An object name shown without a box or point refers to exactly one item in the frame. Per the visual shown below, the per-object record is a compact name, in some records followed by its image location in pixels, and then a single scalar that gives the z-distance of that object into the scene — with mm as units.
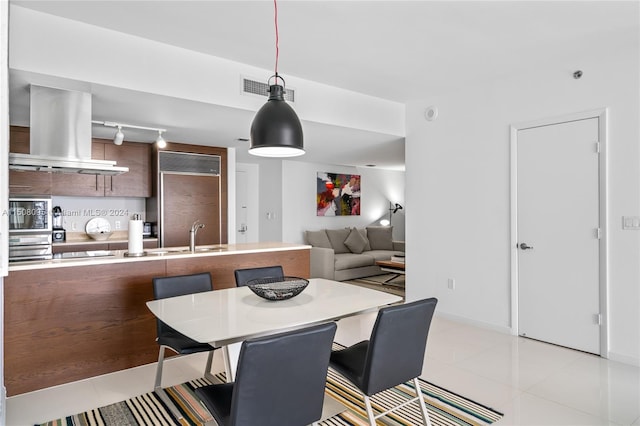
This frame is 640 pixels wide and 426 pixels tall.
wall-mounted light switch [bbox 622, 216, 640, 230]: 3102
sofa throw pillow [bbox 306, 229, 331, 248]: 7059
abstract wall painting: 7691
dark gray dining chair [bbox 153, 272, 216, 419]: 2381
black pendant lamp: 2129
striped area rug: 2277
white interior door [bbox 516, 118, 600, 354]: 3359
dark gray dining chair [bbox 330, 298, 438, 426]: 1796
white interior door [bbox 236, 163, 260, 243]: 6922
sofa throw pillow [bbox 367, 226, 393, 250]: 7844
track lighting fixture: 3889
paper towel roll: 3211
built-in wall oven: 3910
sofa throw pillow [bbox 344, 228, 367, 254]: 7301
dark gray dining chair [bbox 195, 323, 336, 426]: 1392
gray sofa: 6516
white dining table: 1751
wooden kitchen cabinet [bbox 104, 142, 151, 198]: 4832
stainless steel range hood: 2865
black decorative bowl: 2238
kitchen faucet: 3555
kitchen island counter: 2609
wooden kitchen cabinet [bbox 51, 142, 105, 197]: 4473
